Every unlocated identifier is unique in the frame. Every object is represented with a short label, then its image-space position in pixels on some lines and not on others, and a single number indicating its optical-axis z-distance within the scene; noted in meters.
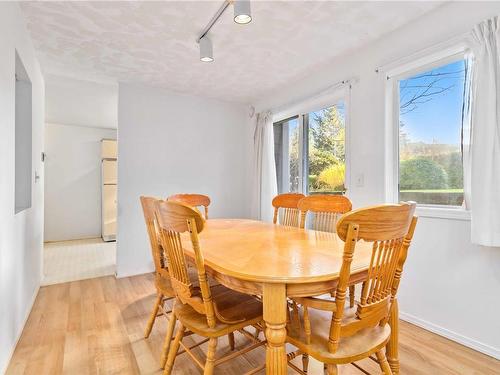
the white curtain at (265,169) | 3.79
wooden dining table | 1.04
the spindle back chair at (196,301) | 1.17
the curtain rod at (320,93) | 2.71
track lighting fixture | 1.66
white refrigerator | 5.47
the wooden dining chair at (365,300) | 0.95
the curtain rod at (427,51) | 1.92
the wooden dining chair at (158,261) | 1.63
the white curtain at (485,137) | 1.71
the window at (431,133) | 2.09
